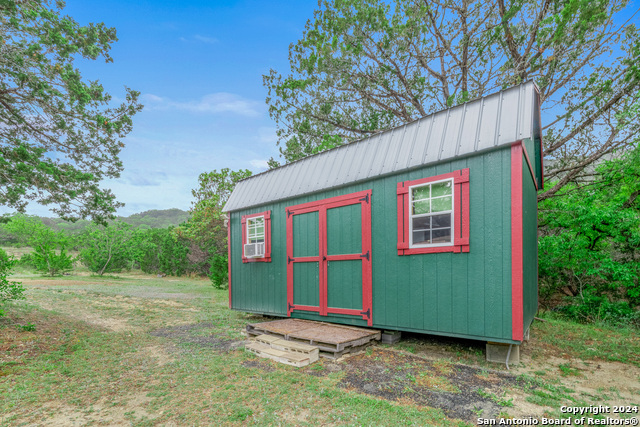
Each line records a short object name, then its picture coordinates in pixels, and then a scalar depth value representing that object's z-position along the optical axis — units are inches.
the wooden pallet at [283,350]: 165.2
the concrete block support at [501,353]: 159.0
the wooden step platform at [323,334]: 175.8
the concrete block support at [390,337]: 196.2
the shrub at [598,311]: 280.3
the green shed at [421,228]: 154.4
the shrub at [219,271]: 571.5
